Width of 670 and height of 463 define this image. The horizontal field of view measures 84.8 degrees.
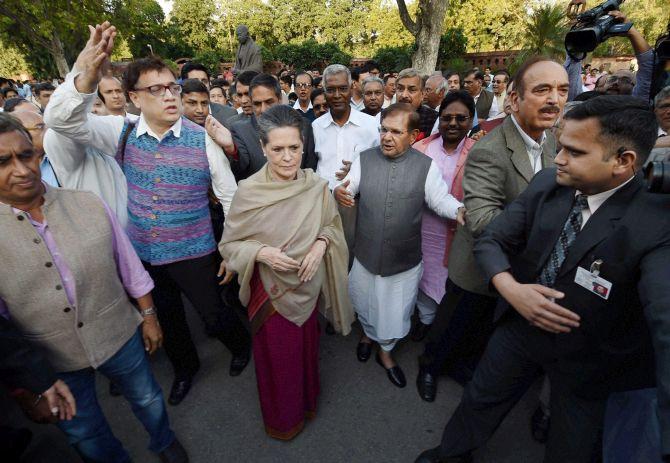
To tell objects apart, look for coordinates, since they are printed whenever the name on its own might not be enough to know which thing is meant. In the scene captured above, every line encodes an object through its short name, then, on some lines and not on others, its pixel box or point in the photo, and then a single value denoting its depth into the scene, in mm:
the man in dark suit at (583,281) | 1311
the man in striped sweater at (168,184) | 2232
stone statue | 8599
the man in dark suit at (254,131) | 3010
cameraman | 3372
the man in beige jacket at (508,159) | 2049
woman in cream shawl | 2055
